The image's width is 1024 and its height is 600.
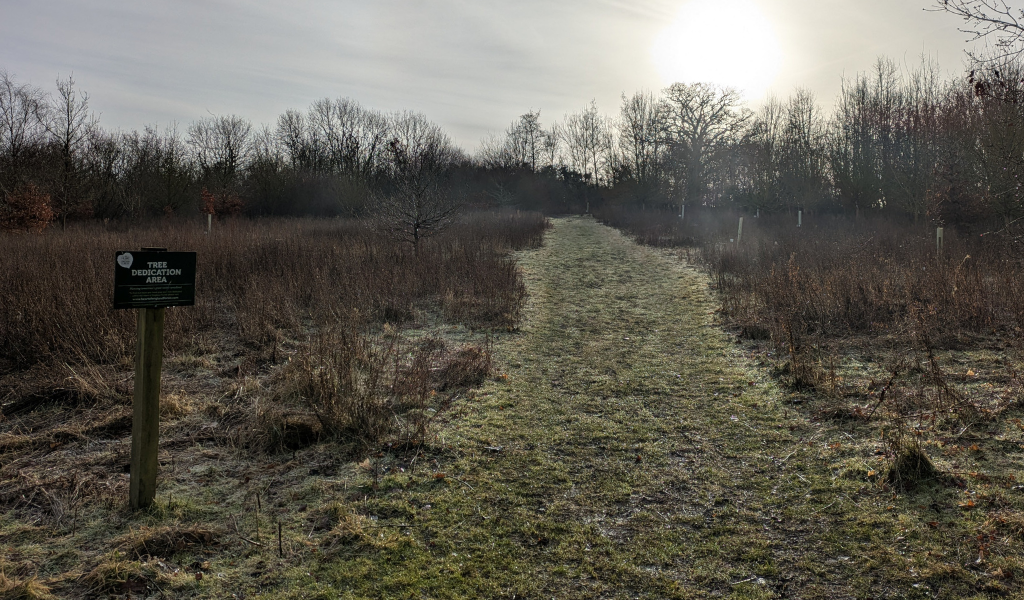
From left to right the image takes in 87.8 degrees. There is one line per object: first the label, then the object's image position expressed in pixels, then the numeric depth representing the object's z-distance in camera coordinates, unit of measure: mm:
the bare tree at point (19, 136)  23203
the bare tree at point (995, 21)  5223
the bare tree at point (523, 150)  64625
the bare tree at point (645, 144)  38656
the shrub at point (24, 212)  17547
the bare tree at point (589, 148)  60906
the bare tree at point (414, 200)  14547
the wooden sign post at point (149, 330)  3178
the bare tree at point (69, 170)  23344
